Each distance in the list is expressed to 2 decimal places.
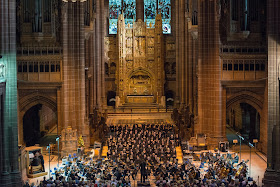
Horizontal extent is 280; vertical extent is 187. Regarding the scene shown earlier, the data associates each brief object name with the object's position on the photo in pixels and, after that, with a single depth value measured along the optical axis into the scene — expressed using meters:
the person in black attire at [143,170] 31.05
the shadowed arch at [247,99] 41.22
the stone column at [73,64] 40.47
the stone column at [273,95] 29.53
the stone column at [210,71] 40.69
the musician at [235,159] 33.93
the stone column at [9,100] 29.17
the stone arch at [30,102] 41.75
